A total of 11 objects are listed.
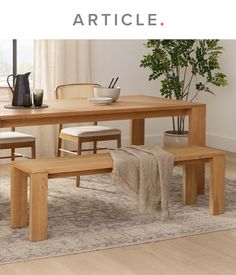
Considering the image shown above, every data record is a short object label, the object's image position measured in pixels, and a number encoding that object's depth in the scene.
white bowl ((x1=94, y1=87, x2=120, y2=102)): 5.82
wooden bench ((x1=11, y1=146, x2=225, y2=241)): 4.48
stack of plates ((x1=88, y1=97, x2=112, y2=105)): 5.60
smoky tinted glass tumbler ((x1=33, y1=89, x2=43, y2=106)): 5.43
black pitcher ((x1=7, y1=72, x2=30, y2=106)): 5.40
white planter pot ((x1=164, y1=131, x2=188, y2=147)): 7.72
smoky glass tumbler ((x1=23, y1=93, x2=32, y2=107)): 5.37
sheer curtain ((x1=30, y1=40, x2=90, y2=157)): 7.42
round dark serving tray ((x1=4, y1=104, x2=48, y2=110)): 5.33
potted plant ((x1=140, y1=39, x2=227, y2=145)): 7.48
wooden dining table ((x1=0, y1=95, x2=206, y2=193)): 5.04
